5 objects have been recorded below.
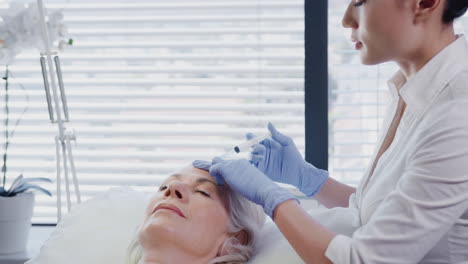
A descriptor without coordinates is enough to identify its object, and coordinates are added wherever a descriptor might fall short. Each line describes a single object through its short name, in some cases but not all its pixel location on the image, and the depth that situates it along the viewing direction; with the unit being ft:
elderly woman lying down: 4.89
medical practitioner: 3.94
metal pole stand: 6.54
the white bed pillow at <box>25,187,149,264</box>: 5.45
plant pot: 7.10
